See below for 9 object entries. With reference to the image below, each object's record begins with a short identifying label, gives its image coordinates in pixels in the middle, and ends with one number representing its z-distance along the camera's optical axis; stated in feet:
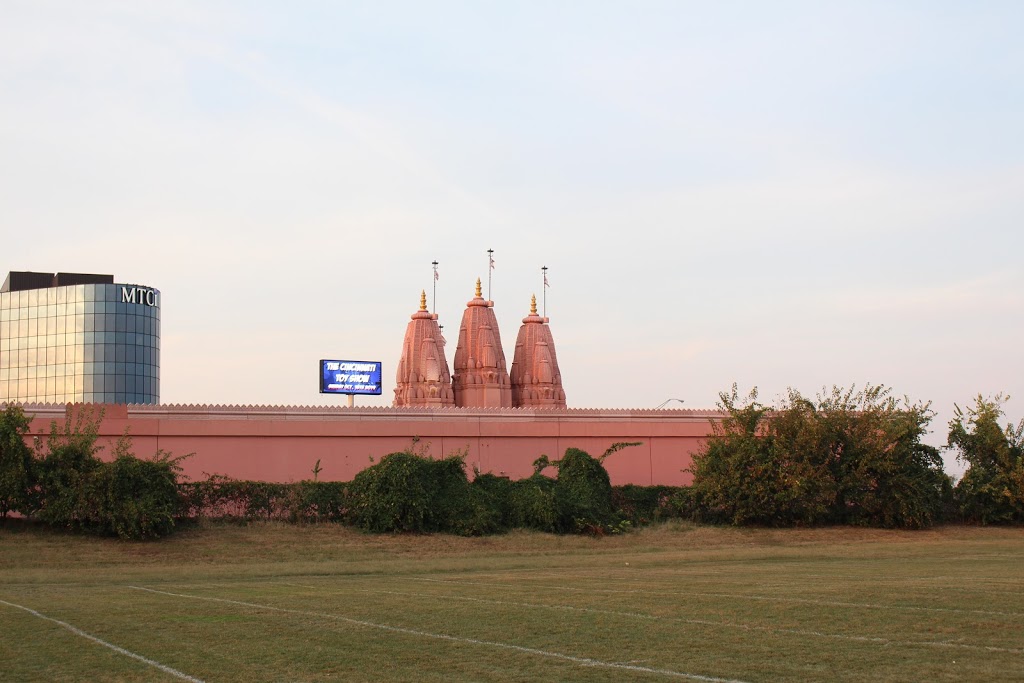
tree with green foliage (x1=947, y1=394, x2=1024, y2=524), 130.82
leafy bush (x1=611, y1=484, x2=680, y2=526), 125.18
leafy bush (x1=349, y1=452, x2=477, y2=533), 111.04
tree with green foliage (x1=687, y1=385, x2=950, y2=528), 125.39
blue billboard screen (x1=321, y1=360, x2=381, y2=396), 202.66
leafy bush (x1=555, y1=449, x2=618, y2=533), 116.98
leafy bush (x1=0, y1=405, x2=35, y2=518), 99.35
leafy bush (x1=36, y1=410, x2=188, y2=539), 99.09
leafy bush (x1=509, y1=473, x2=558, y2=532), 115.34
